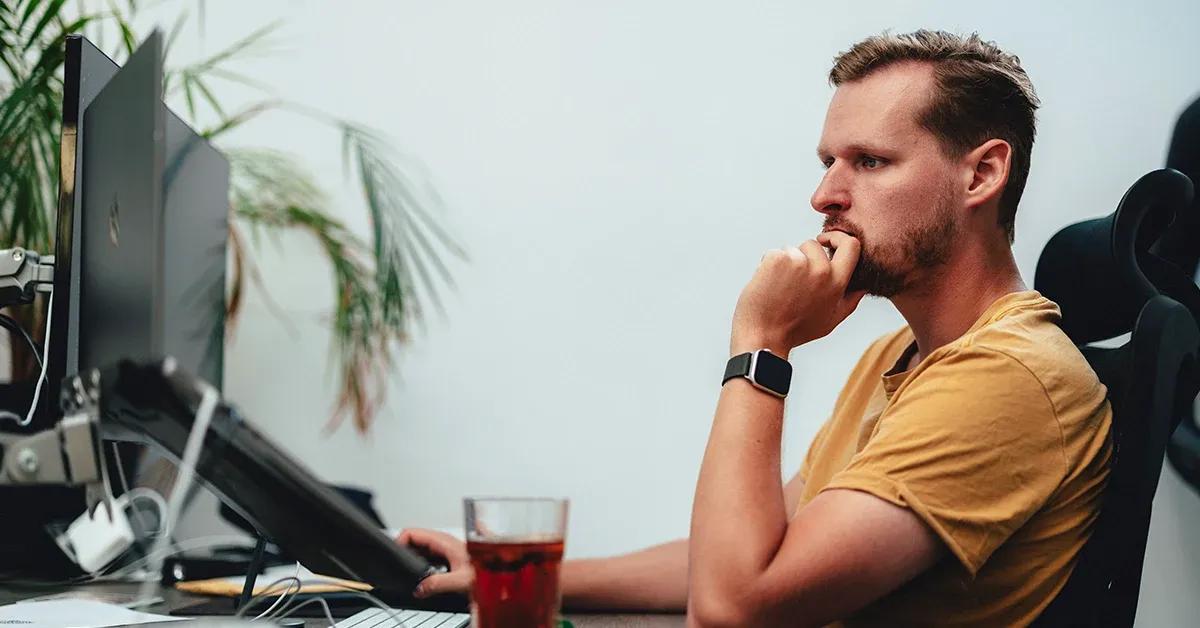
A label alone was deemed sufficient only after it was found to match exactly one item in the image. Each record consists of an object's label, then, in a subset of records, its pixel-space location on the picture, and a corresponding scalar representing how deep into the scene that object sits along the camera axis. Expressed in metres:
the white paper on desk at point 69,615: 0.95
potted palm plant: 1.80
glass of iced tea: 0.70
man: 0.91
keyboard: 0.96
